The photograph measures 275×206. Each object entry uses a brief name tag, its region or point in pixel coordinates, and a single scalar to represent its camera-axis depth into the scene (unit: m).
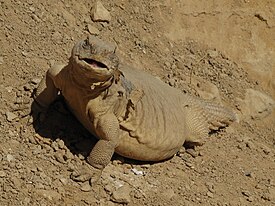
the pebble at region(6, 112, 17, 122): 16.74
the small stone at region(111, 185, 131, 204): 16.03
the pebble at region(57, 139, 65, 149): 16.58
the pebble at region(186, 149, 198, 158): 19.50
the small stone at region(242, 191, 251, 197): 18.42
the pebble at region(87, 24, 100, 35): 21.22
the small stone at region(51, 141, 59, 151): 16.50
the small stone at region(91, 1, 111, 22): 21.87
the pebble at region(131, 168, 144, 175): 17.41
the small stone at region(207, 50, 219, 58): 24.89
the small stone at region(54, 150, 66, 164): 16.36
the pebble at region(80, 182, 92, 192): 15.89
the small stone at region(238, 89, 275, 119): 24.44
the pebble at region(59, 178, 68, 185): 15.79
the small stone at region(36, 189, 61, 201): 15.15
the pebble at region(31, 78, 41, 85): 17.58
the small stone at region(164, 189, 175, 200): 16.93
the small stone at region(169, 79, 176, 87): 21.95
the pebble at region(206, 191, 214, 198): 17.73
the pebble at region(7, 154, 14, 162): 15.69
